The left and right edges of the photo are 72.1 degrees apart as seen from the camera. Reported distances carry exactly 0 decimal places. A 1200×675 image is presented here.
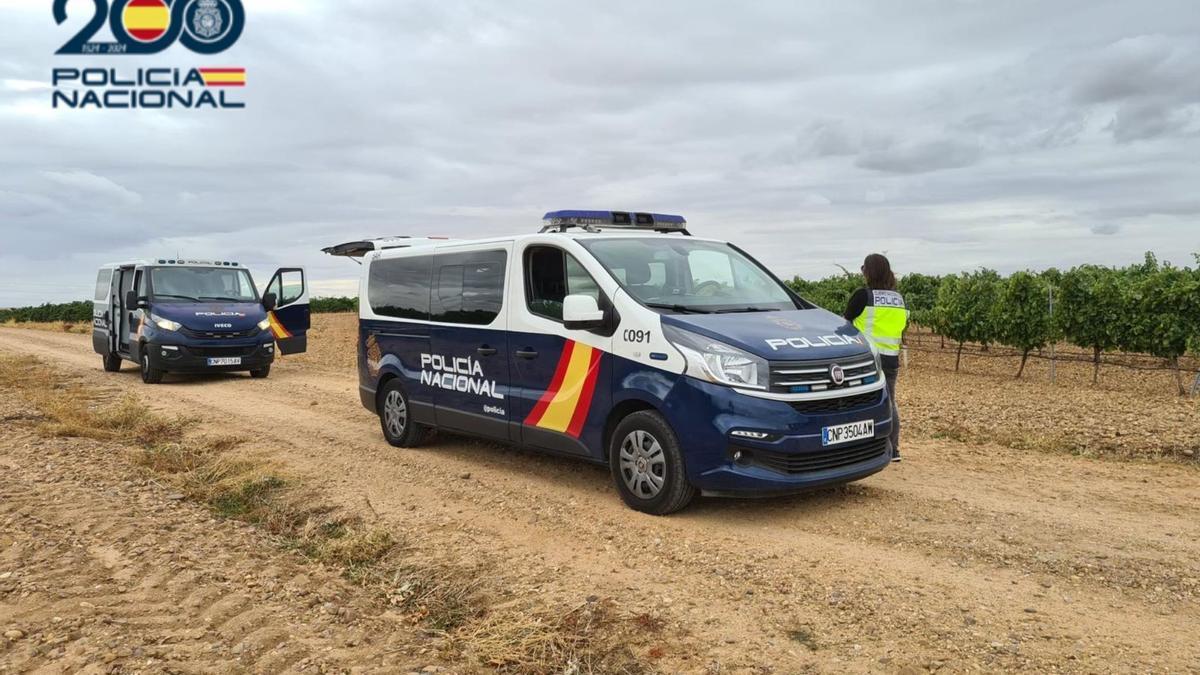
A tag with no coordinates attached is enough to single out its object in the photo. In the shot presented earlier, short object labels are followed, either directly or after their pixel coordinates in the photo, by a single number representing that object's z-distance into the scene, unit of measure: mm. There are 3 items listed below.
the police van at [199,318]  13867
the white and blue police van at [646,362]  5336
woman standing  6957
